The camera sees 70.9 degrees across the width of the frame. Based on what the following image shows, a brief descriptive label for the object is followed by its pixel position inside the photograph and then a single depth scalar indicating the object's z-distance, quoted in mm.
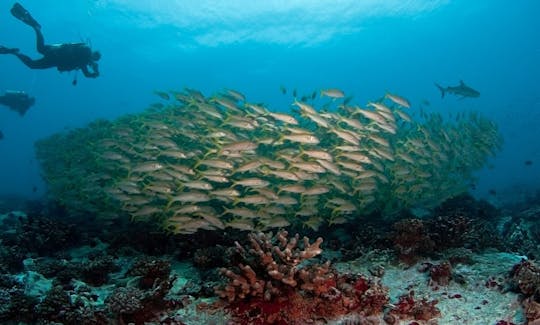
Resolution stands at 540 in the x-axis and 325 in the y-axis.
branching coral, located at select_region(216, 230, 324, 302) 5094
